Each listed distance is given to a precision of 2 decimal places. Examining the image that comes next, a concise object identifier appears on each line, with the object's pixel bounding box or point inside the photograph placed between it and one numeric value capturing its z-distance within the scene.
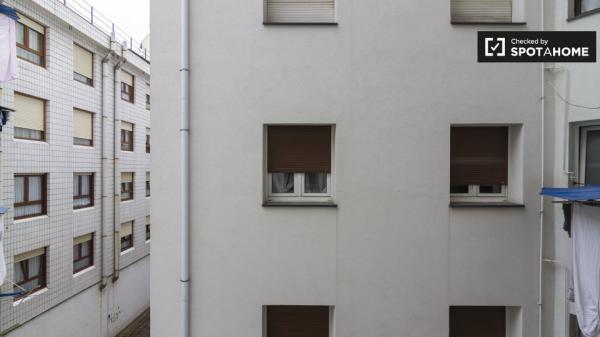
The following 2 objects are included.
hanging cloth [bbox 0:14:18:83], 5.38
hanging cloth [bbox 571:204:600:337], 3.70
